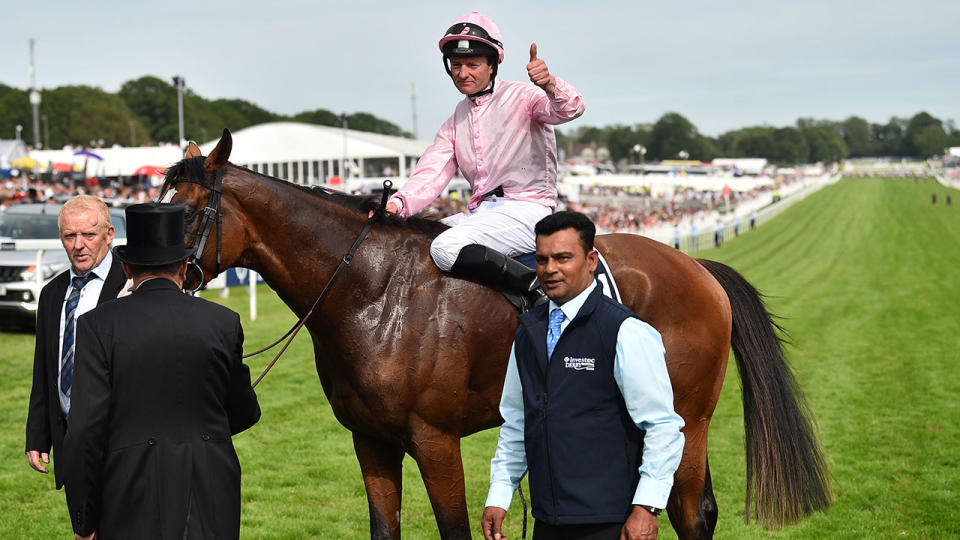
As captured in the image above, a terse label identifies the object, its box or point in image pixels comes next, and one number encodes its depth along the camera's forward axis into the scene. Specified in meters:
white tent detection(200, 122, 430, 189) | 66.00
